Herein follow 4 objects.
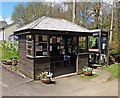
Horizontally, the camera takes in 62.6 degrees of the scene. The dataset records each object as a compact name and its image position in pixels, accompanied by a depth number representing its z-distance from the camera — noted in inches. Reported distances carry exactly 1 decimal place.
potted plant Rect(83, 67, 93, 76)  233.0
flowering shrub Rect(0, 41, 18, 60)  399.8
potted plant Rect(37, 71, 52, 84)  200.7
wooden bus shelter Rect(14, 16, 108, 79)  214.7
